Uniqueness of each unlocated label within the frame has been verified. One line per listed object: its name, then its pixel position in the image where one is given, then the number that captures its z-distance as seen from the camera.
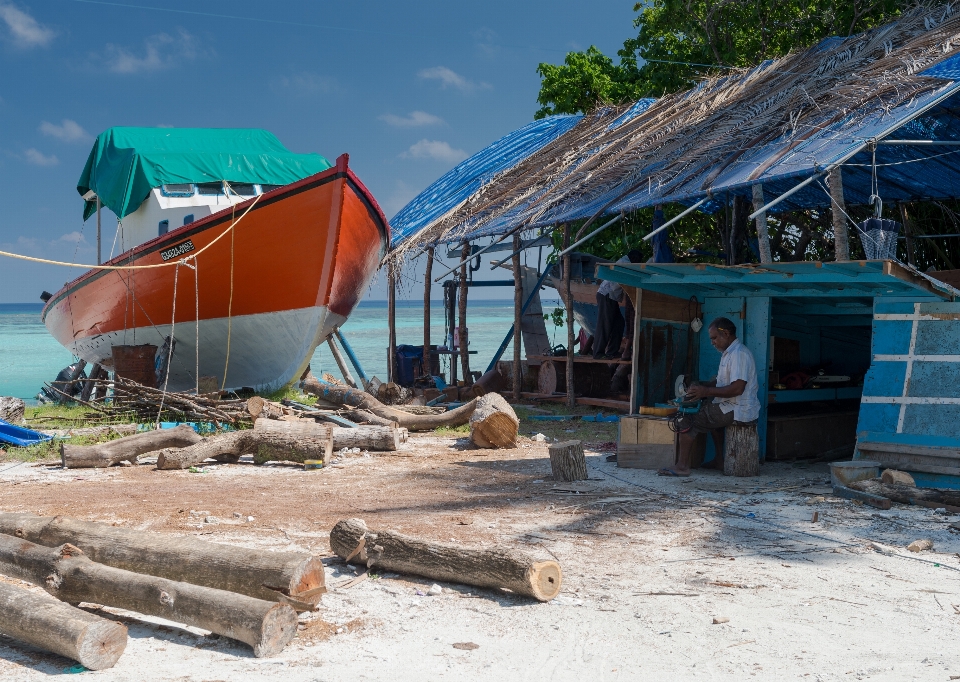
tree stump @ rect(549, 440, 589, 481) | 7.64
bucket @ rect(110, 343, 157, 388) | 13.09
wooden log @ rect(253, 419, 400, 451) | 9.72
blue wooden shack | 7.01
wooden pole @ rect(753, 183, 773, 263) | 9.44
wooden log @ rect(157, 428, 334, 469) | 8.58
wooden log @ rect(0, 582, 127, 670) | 3.57
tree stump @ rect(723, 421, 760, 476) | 7.86
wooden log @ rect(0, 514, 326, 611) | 4.05
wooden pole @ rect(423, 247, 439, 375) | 15.48
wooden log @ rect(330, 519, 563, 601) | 4.40
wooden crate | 8.17
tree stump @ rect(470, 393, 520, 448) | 9.76
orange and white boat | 13.03
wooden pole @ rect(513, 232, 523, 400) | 13.72
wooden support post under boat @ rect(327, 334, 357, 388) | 16.03
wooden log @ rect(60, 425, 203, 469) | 8.49
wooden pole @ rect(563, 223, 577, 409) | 13.38
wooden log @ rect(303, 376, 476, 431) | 11.39
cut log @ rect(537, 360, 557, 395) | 14.32
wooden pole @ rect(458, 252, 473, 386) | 14.99
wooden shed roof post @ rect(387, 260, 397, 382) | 14.88
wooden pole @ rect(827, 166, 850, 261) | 8.77
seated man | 7.74
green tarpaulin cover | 14.80
